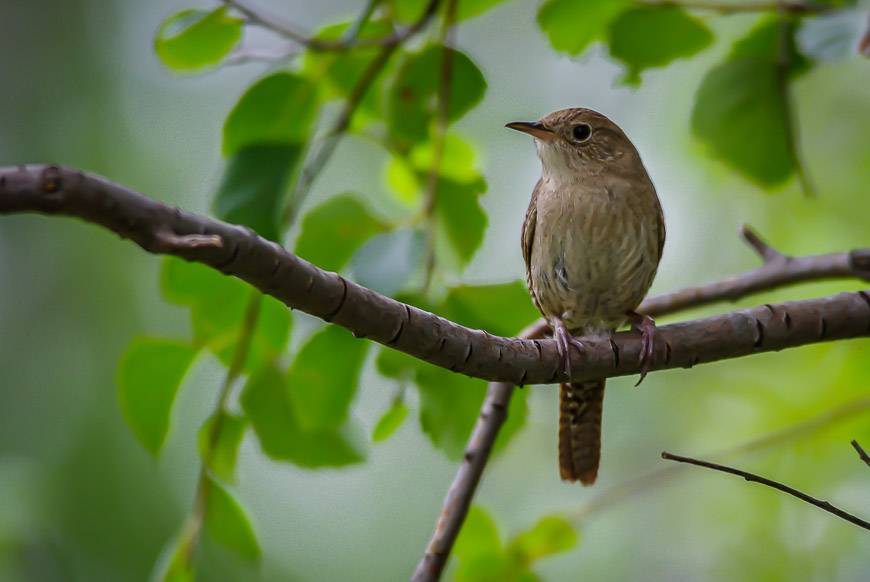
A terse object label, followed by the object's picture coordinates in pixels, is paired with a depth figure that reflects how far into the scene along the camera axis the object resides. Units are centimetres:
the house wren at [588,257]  553
